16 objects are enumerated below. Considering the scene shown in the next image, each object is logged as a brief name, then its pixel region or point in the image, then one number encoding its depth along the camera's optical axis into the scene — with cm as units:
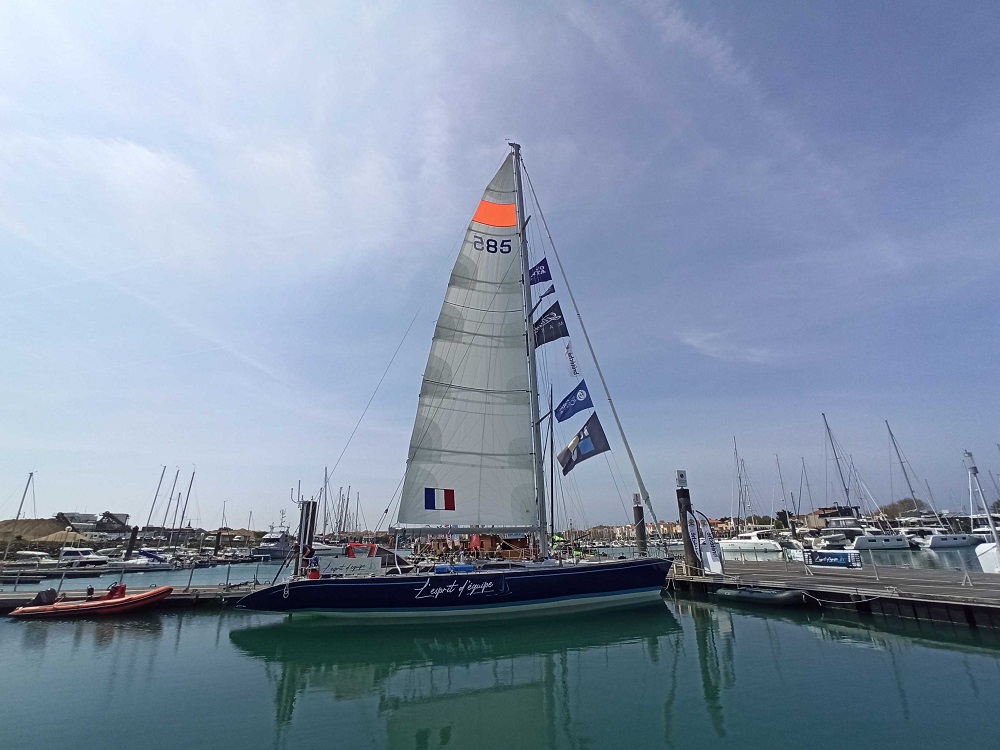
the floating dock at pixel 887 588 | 1518
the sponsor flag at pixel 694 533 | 2465
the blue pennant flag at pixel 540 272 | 2123
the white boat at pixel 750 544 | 5169
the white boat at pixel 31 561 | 4138
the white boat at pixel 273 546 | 6894
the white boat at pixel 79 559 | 4409
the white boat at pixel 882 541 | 5259
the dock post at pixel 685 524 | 2445
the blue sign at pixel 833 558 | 2412
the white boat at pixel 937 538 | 5521
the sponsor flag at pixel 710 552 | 2427
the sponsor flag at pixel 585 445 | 1828
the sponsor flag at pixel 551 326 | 2020
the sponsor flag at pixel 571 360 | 1964
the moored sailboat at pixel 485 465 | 1711
